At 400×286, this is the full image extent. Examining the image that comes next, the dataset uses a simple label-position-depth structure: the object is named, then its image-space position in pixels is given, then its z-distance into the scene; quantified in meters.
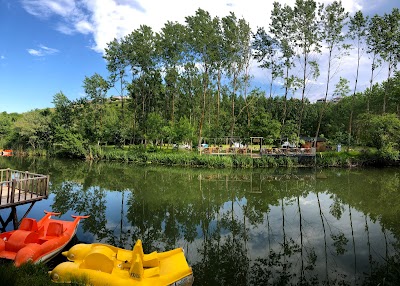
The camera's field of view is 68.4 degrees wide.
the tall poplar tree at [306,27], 36.22
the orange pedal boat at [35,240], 7.23
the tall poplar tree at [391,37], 36.50
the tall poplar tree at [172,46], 41.38
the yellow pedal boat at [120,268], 6.12
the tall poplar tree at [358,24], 37.06
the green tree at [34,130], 48.50
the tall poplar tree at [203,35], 37.84
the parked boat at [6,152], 50.81
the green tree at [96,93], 50.38
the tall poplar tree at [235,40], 38.84
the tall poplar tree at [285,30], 37.66
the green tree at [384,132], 33.72
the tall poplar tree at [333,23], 35.59
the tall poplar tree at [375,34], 37.02
